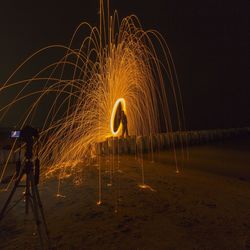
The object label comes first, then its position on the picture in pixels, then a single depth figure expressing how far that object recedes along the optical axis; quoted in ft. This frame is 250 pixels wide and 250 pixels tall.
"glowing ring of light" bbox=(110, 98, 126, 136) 31.72
